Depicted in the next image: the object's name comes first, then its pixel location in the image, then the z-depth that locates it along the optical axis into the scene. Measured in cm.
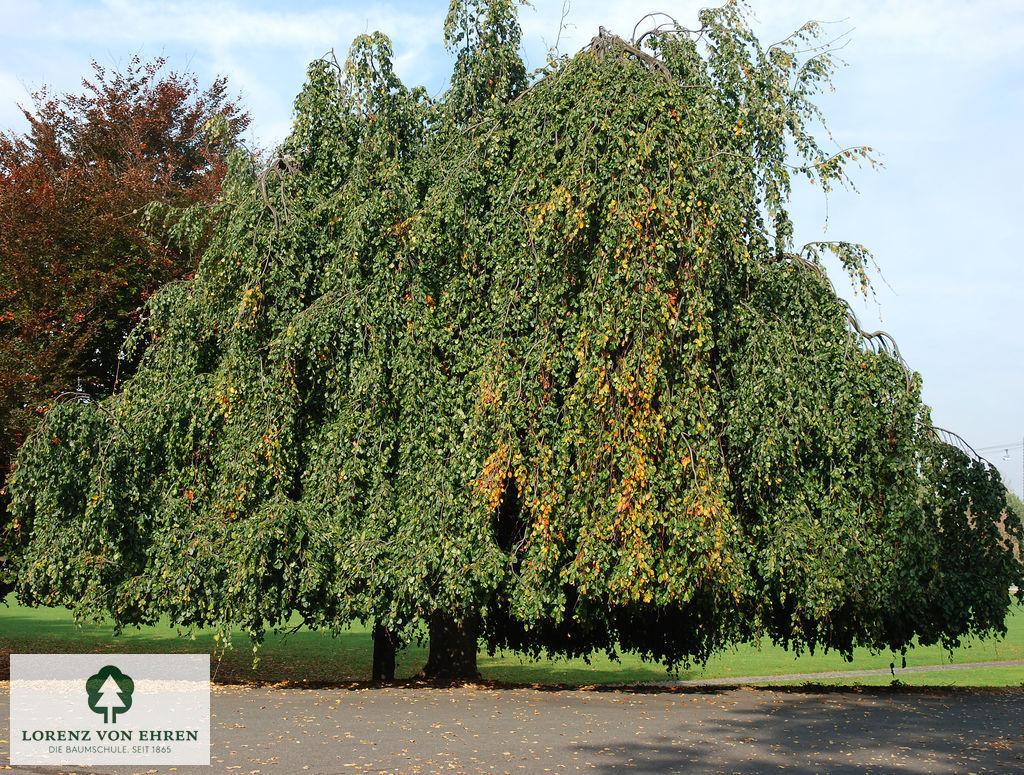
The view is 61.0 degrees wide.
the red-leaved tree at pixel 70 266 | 1230
